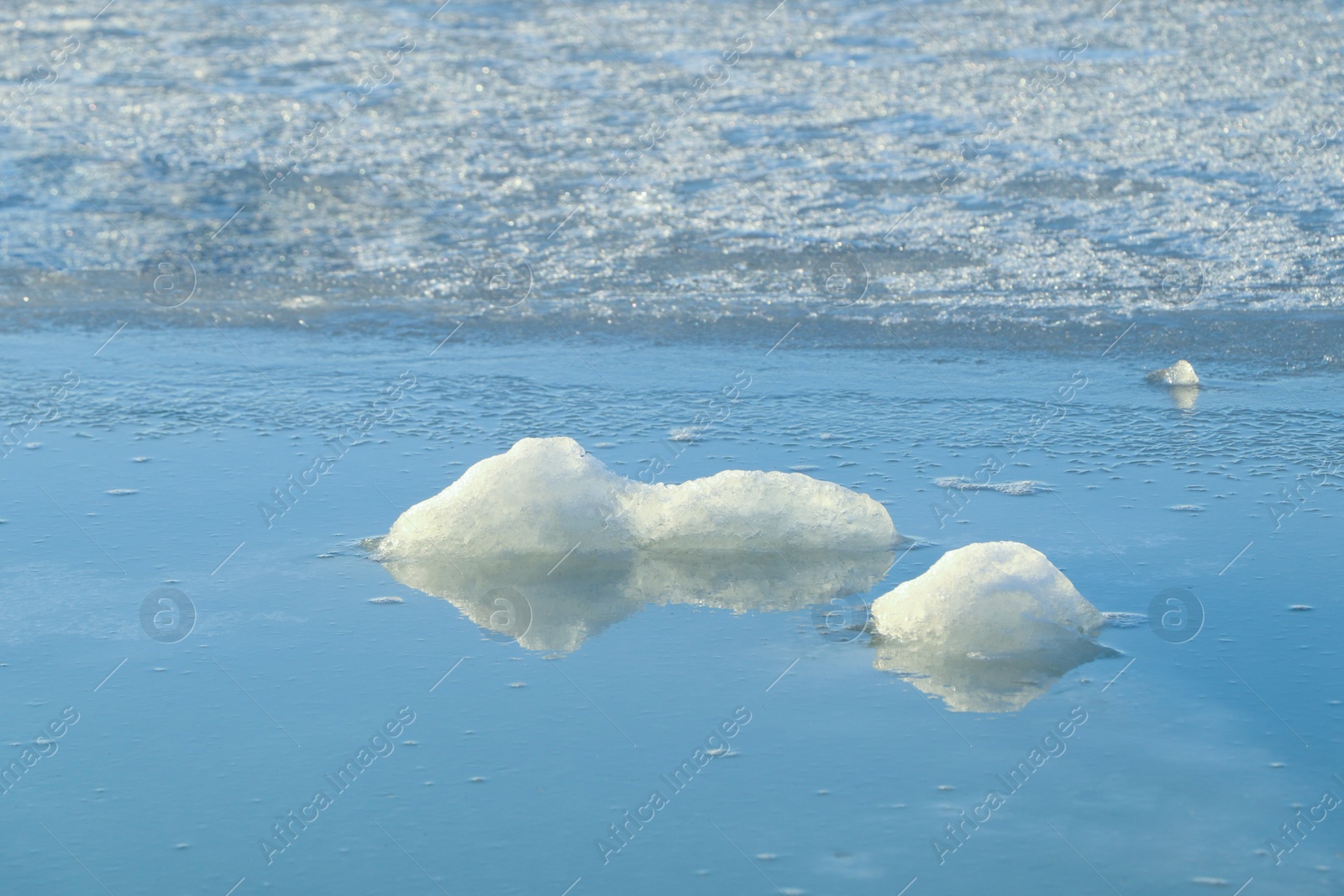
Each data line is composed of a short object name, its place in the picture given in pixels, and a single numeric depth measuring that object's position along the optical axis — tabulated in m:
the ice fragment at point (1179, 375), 13.03
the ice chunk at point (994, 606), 8.32
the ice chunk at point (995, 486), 10.65
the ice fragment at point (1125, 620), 8.60
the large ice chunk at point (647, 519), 9.70
